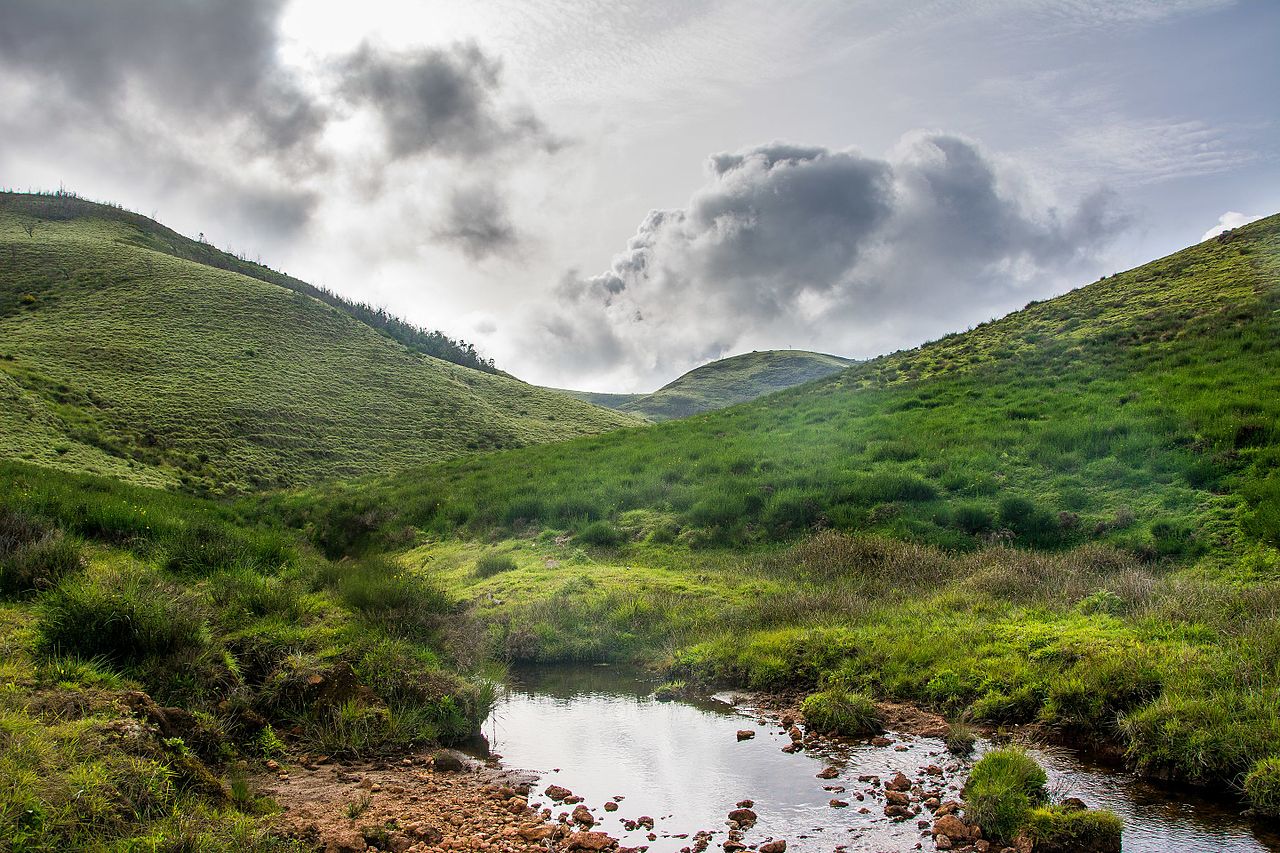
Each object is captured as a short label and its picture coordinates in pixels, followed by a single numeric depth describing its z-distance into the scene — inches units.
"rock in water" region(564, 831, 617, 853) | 227.5
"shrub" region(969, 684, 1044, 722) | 312.2
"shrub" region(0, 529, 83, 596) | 331.9
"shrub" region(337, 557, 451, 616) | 448.5
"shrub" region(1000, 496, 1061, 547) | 579.5
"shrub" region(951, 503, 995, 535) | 621.0
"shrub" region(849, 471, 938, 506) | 704.4
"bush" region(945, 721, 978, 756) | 287.8
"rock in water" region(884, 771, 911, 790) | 258.5
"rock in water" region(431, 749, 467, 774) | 290.5
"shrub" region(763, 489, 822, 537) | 709.9
